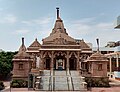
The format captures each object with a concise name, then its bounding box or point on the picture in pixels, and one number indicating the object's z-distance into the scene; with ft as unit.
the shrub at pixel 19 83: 97.71
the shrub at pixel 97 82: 99.09
